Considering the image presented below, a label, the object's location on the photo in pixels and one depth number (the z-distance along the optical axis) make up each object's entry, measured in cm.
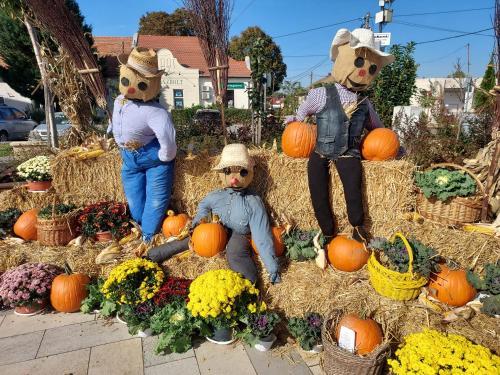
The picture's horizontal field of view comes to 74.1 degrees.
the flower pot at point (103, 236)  395
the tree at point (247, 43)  3650
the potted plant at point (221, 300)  255
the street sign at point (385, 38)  894
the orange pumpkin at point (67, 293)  311
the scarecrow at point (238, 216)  321
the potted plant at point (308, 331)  262
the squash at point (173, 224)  382
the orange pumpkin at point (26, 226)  401
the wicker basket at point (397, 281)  270
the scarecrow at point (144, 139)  352
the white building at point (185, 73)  2666
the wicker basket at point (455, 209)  313
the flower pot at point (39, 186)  434
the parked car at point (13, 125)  1556
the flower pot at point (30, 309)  313
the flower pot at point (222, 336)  270
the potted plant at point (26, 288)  304
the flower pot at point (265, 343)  264
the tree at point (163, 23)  3538
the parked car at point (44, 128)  1409
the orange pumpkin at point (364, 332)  240
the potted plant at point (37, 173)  425
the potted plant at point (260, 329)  259
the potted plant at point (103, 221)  390
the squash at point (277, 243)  343
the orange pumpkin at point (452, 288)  284
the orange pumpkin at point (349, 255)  321
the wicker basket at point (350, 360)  228
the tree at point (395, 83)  960
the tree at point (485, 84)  1133
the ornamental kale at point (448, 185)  312
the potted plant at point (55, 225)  380
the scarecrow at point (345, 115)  318
